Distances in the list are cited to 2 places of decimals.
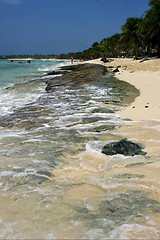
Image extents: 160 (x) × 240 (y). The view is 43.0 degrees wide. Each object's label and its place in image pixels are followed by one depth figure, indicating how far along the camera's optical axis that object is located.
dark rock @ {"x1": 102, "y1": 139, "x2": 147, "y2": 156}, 3.73
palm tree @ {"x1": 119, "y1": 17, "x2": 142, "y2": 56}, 45.55
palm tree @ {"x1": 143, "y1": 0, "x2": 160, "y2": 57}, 33.41
